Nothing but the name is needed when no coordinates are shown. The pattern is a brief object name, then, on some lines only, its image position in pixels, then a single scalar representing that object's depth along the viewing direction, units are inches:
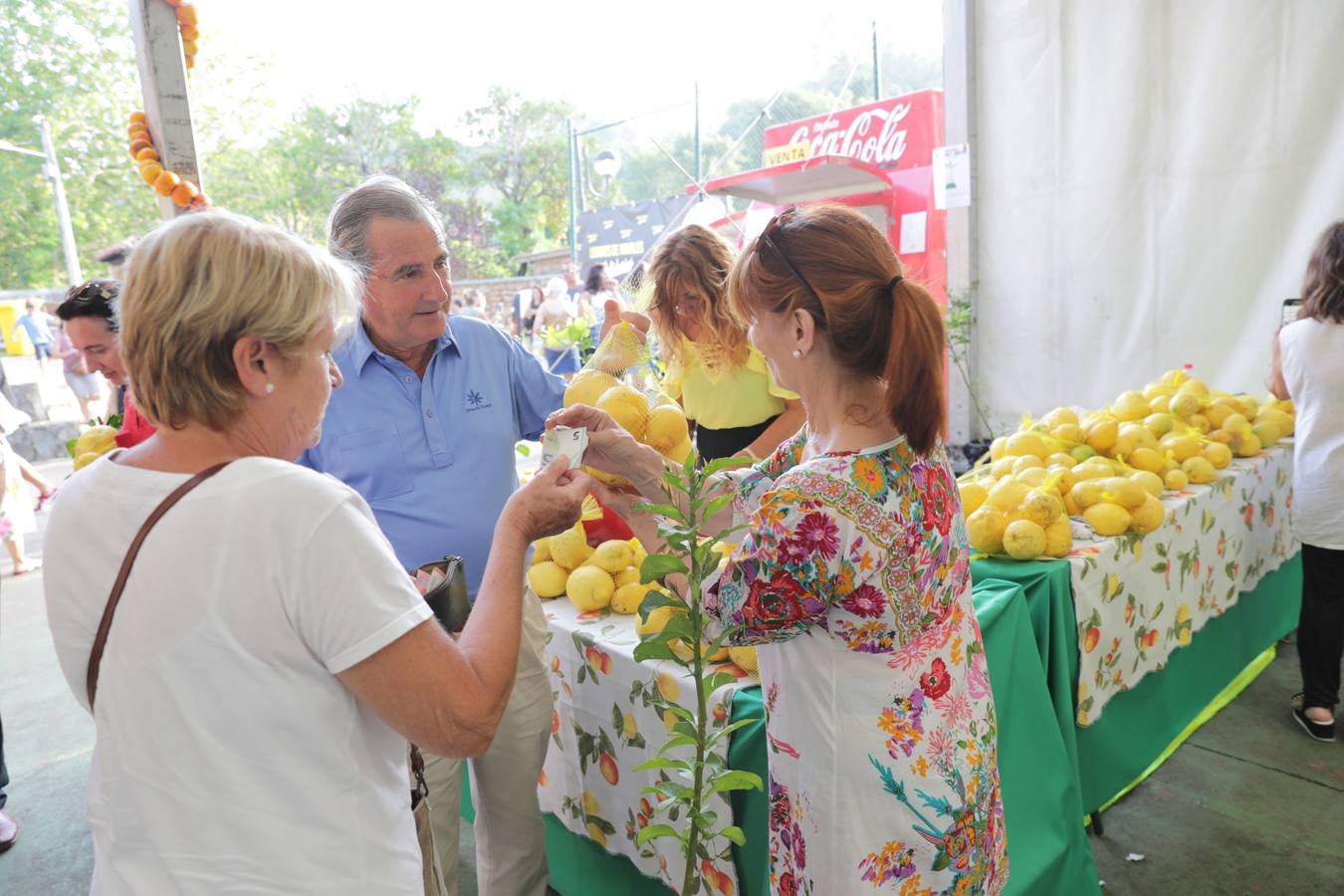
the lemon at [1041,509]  85.3
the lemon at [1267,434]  131.3
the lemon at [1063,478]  96.6
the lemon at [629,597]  76.3
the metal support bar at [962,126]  193.2
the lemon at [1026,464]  100.8
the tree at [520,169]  1186.0
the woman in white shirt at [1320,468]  106.7
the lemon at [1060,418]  114.9
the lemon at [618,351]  64.0
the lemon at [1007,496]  87.6
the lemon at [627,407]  58.5
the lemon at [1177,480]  107.1
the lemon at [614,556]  78.9
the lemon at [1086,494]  95.0
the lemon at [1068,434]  111.3
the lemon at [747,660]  62.2
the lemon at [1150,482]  98.6
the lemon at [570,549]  83.2
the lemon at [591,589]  77.0
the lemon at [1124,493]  92.7
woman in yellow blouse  97.7
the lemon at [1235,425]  124.0
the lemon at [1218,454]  114.3
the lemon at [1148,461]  107.2
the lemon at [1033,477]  95.3
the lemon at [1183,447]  113.4
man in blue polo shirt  64.5
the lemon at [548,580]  83.6
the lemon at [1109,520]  91.4
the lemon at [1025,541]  83.0
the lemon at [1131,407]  124.0
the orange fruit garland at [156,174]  97.4
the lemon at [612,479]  58.2
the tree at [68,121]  690.8
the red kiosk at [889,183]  263.3
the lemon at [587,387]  60.1
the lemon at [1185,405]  124.6
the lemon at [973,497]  93.3
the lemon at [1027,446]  106.1
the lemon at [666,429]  60.4
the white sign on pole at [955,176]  197.9
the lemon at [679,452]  62.1
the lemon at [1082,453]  108.2
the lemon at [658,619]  52.7
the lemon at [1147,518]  92.2
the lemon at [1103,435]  109.8
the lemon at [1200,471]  110.2
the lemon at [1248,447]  124.9
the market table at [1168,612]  85.0
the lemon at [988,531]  86.0
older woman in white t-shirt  31.6
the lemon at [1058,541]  84.4
